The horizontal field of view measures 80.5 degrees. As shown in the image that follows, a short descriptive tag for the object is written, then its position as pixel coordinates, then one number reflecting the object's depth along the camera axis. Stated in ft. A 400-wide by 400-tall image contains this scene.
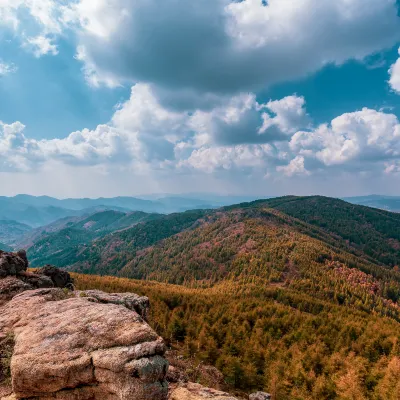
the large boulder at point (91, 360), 51.83
